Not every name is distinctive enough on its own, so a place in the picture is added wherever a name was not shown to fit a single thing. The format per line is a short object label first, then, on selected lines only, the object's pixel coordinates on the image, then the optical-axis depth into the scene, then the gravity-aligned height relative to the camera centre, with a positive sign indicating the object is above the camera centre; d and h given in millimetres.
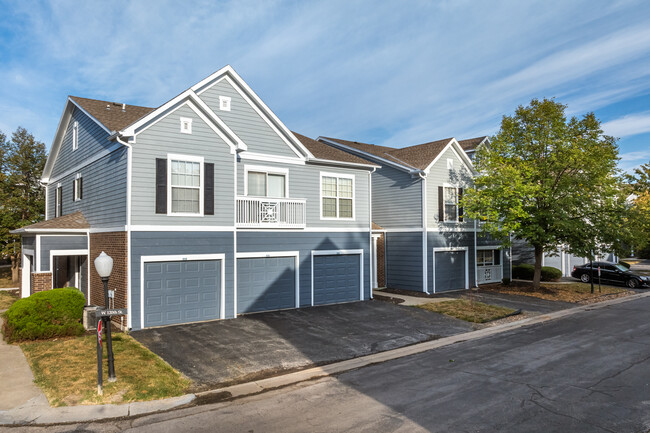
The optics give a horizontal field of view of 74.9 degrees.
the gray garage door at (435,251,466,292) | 23188 -2613
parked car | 26953 -3459
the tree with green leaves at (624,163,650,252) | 21484 -191
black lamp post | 8812 -1153
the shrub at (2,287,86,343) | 12031 -2613
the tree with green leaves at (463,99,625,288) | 20906 +1743
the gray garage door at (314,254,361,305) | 18719 -2451
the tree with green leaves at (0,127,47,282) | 28094 +2785
